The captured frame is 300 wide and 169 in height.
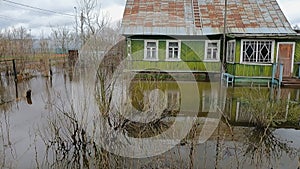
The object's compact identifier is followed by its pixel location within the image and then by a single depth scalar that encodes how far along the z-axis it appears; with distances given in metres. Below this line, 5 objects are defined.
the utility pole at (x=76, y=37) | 22.14
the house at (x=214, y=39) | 12.42
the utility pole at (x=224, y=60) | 13.39
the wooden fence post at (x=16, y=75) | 12.55
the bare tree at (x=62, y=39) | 19.91
